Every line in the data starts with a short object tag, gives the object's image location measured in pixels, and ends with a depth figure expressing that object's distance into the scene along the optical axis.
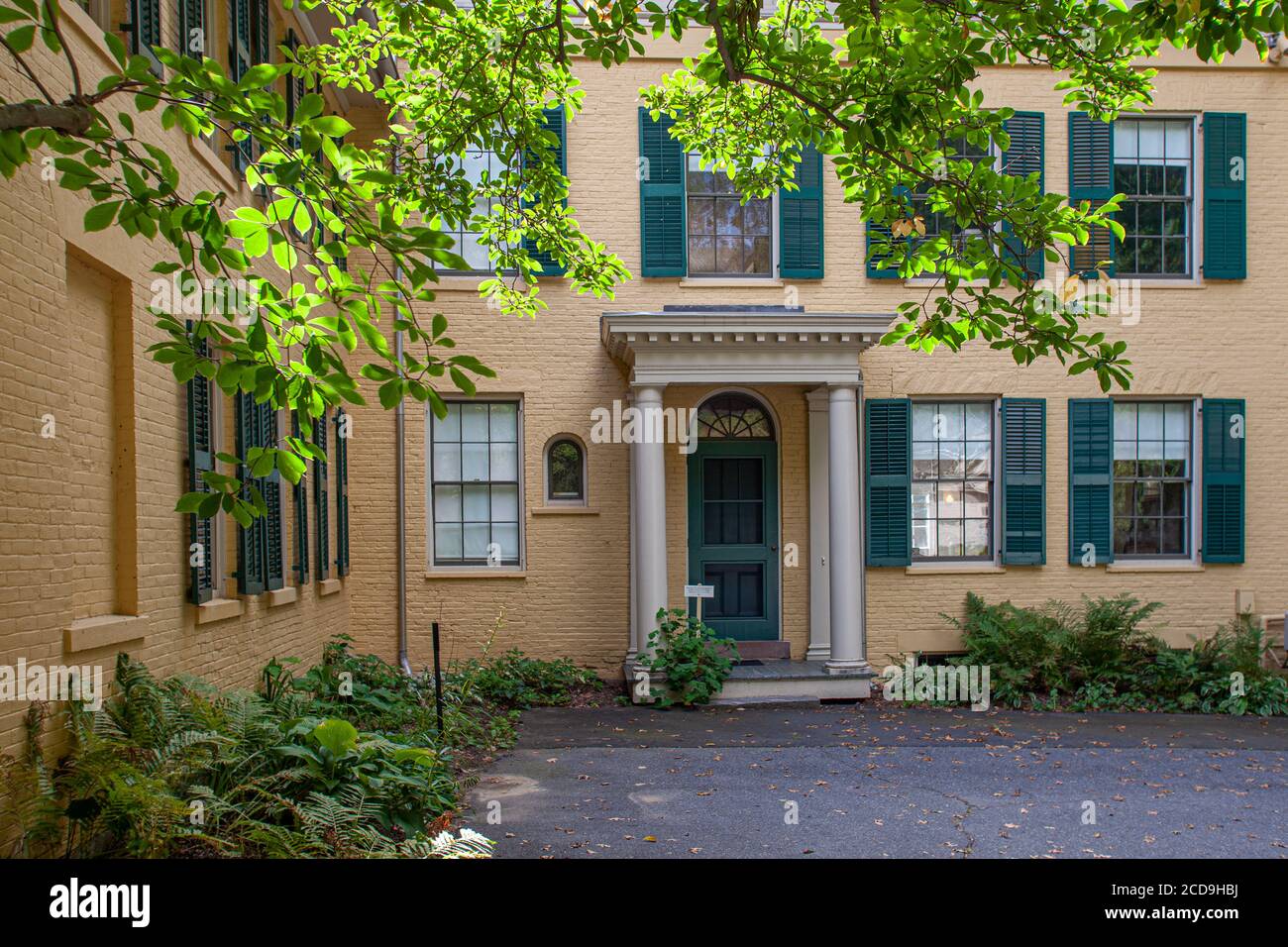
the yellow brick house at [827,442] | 13.30
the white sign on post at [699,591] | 12.24
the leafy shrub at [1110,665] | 12.31
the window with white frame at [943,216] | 13.09
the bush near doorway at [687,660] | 11.95
